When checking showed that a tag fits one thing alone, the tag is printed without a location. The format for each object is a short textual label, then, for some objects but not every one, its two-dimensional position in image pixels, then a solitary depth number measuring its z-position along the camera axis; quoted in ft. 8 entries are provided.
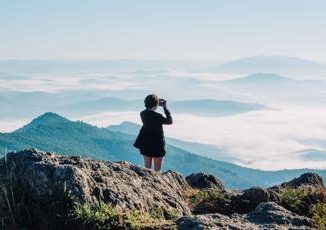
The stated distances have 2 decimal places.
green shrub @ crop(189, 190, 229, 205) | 46.50
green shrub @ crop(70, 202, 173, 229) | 31.35
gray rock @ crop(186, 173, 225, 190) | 68.33
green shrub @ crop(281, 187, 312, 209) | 41.93
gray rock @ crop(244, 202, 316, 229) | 32.85
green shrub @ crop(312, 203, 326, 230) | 32.22
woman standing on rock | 62.64
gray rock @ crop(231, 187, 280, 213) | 43.34
